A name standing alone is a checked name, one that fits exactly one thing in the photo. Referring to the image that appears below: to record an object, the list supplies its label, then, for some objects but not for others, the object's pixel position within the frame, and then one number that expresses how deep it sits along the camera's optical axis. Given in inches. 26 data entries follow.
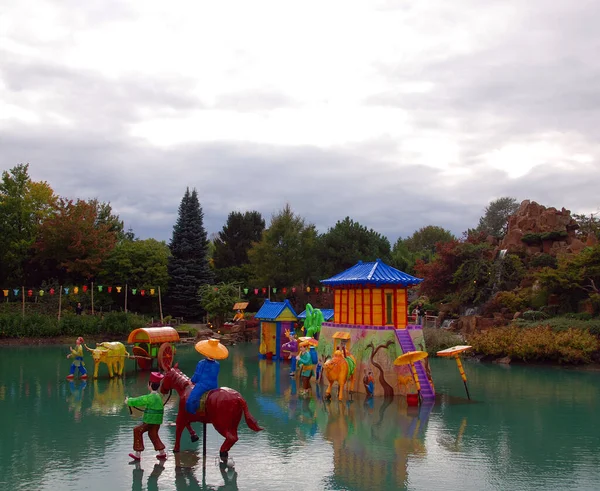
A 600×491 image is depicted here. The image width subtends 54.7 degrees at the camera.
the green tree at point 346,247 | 1640.0
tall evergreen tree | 1550.2
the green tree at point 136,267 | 1471.3
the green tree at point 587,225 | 1401.3
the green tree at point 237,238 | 2096.5
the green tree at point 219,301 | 1411.2
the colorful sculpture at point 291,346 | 859.4
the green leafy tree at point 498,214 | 2511.1
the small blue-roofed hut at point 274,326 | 1007.0
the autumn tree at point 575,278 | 1080.2
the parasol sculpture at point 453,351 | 611.2
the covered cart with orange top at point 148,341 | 824.6
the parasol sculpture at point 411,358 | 592.7
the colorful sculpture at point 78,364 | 747.4
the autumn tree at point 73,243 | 1405.0
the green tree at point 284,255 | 1646.2
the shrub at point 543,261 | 1299.2
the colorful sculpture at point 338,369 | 620.4
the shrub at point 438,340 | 1008.2
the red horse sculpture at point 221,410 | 376.5
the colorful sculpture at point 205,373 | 383.2
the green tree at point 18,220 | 1437.0
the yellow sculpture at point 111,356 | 753.6
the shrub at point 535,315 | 1097.4
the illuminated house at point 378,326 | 647.1
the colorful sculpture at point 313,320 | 904.3
